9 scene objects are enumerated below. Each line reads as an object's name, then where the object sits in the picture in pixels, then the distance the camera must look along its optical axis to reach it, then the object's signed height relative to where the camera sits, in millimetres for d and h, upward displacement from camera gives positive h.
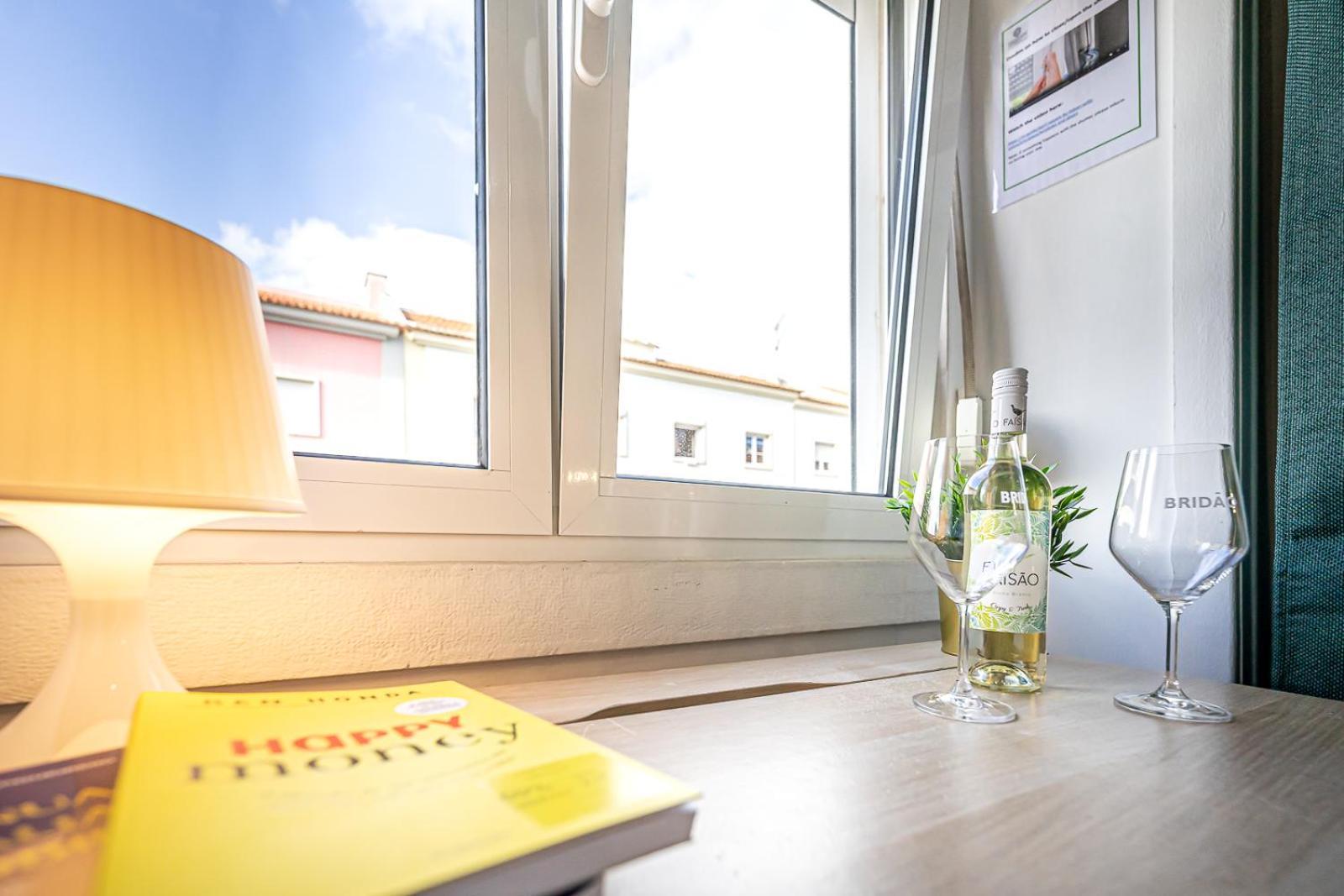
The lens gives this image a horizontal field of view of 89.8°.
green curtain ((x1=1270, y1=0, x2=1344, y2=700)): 848 +96
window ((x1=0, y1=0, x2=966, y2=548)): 767 +299
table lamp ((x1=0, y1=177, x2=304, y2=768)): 388 +13
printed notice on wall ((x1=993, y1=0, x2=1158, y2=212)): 1118 +632
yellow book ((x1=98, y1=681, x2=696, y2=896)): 233 -153
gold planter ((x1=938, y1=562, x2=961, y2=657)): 955 -261
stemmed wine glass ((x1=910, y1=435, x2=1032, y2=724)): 648 -91
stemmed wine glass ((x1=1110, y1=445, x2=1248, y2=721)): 682 -93
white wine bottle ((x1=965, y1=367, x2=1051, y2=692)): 738 -169
